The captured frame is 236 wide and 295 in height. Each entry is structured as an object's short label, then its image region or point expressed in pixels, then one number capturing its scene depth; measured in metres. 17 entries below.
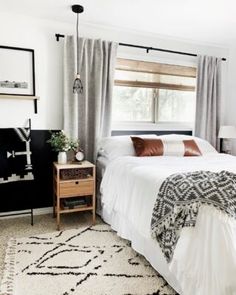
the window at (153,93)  3.64
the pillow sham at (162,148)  3.08
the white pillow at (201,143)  3.41
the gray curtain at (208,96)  3.90
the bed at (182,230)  1.41
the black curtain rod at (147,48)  3.14
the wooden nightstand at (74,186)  2.80
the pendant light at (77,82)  3.10
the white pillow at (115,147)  3.06
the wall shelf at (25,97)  2.96
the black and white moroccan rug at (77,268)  1.84
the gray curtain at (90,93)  3.17
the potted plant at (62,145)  2.97
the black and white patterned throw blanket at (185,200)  1.54
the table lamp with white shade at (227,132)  3.85
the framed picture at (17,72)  2.96
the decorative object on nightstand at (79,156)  3.03
